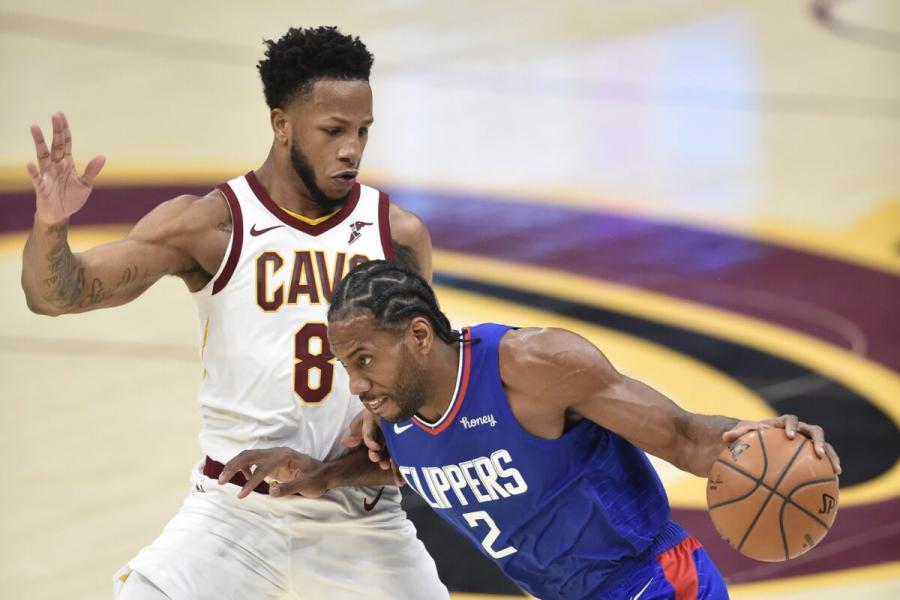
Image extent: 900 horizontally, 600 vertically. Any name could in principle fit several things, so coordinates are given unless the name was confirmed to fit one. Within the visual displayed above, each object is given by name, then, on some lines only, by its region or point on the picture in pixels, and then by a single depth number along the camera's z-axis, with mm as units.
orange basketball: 8664
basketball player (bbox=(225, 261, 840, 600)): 8836
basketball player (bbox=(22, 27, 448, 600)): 10211
